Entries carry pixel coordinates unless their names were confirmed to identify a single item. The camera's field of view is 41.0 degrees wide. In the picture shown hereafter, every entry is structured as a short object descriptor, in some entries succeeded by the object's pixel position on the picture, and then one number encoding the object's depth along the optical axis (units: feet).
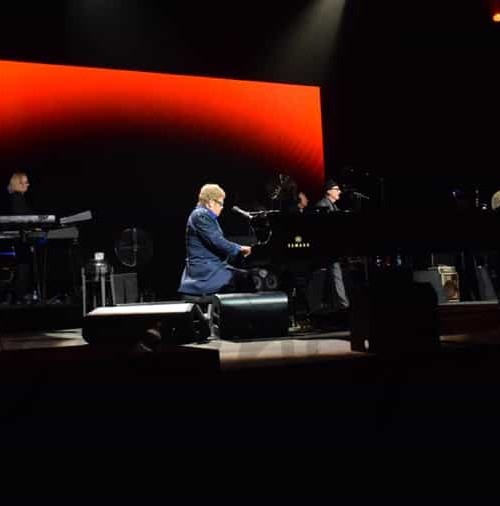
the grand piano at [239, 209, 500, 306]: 13.28
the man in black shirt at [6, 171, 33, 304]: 23.84
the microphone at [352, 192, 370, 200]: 21.35
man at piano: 18.47
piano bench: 18.33
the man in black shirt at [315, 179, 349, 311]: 23.15
